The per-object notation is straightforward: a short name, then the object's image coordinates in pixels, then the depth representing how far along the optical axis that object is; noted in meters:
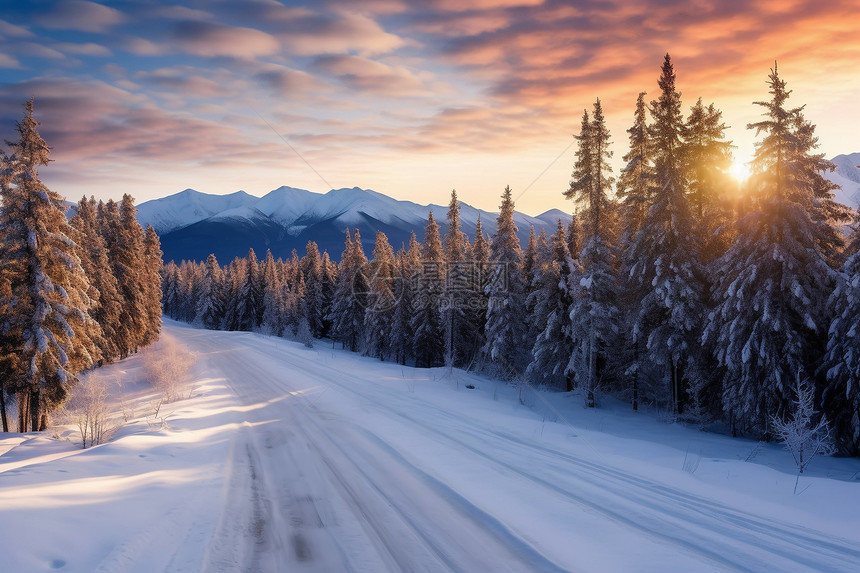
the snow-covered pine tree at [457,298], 38.88
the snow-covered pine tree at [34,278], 20.77
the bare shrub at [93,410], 12.56
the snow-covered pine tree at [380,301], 49.03
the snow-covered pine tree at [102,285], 37.97
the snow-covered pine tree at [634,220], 24.06
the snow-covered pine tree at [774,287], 17.84
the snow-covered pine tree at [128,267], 43.31
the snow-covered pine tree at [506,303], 33.78
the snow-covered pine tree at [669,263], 21.56
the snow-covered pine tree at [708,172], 22.97
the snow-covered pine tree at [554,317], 29.44
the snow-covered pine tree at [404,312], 47.75
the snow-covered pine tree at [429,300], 44.22
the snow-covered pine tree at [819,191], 18.20
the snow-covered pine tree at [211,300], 89.94
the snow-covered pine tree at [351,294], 55.19
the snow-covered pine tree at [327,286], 71.75
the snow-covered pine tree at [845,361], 16.14
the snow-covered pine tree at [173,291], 121.06
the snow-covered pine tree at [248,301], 80.94
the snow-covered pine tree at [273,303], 72.69
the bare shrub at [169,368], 22.67
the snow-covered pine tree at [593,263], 24.59
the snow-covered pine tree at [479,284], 41.38
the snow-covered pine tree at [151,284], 49.02
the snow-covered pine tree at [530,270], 36.66
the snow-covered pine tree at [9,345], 20.56
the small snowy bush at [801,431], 11.98
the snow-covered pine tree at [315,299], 70.94
